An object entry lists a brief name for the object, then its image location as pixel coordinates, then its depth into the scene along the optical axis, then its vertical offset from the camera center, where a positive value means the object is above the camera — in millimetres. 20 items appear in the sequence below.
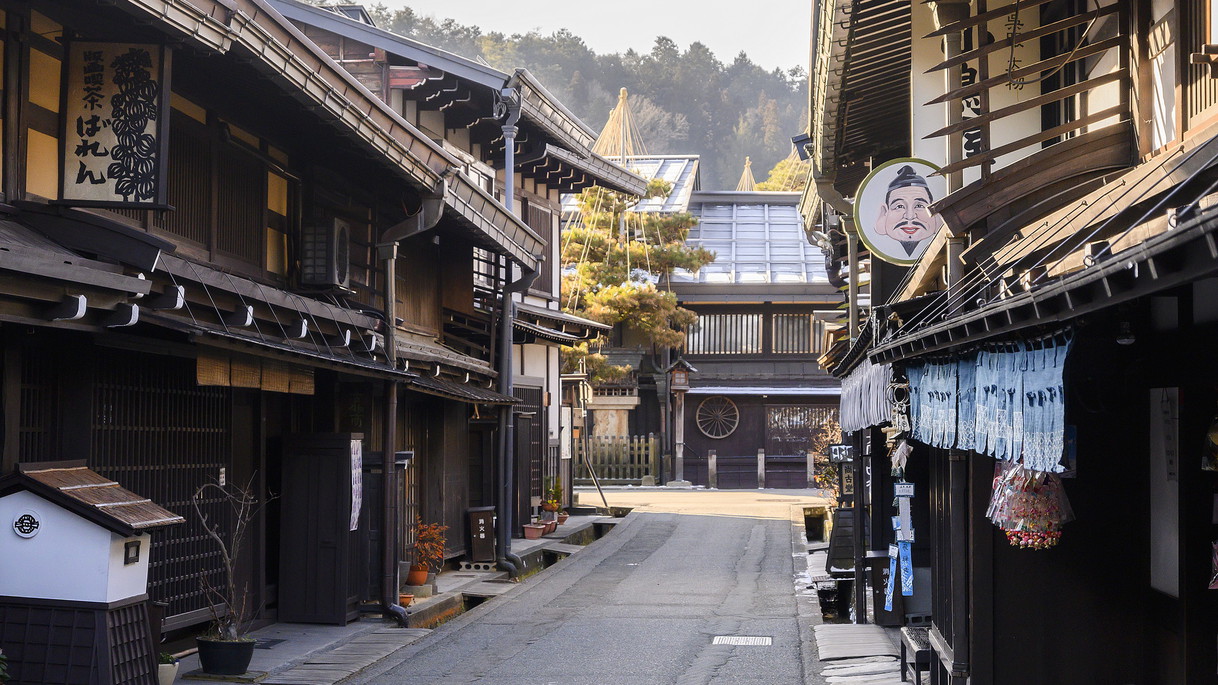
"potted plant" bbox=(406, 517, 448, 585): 18500 -2369
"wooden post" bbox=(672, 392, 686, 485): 43250 -1167
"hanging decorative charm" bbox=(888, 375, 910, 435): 10781 +15
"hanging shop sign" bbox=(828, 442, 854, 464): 18594 -776
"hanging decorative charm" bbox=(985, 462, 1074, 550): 7871 -695
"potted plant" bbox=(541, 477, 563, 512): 29141 -2338
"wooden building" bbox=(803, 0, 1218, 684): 6773 +369
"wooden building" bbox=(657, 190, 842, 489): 43875 +1052
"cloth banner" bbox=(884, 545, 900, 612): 12772 -1863
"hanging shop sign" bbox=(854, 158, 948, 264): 13062 +2101
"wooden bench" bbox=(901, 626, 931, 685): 10930 -2272
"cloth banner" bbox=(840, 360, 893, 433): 12161 +65
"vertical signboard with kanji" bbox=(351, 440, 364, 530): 15047 -991
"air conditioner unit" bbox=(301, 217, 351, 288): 15547 +1929
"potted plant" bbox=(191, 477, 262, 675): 11719 -2169
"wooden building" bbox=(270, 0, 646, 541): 22047 +5616
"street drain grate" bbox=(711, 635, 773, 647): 15031 -2986
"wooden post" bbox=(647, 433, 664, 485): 43812 -1891
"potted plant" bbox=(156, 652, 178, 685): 10398 -2307
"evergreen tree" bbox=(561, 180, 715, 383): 37344 +4445
